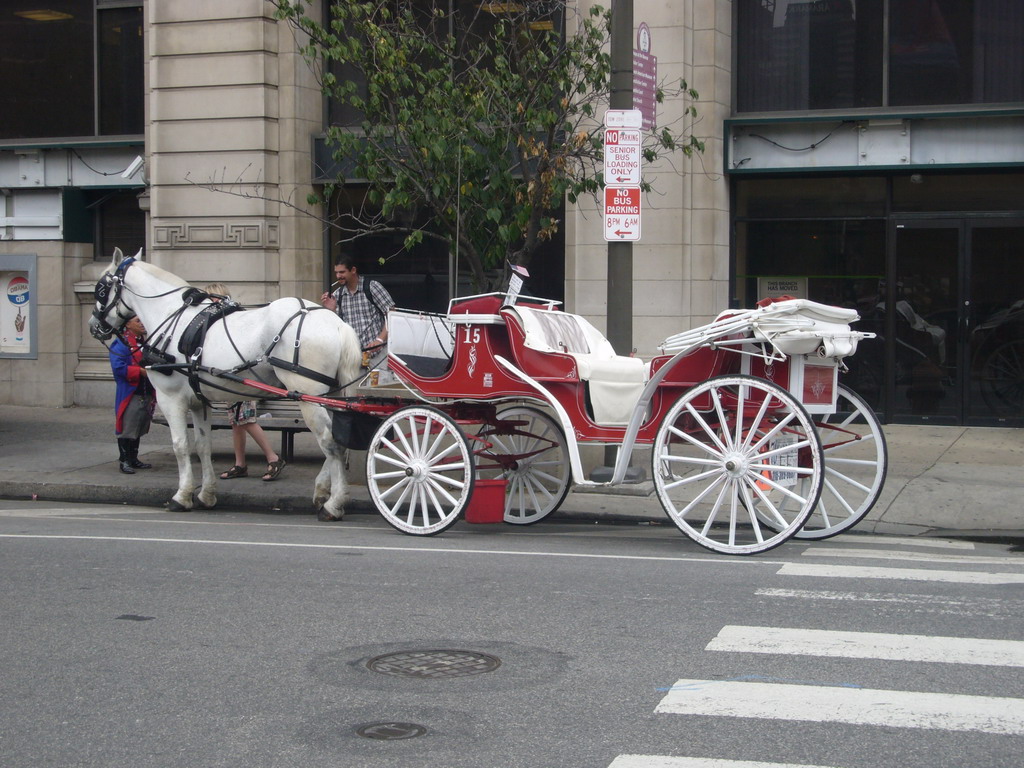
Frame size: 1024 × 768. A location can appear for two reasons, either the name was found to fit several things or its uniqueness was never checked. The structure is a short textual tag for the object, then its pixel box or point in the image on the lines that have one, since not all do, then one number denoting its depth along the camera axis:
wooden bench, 13.22
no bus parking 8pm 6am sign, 11.75
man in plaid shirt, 12.72
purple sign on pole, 11.97
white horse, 10.94
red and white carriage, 8.41
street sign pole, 11.80
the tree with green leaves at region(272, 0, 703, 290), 11.86
